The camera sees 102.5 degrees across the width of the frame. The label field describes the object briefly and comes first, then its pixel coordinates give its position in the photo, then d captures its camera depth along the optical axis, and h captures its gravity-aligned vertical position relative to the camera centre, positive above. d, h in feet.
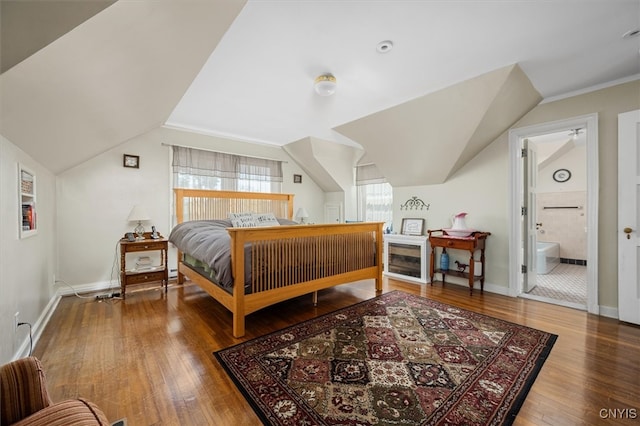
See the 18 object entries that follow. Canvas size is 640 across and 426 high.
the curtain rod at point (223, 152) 12.97 +3.42
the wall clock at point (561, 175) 17.22 +2.34
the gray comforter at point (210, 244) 7.44 -1.15
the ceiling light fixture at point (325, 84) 8.17 +4.11
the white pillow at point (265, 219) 12.60 -0.42
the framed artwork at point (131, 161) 11.76 +2.39
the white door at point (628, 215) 7.79 -0.19
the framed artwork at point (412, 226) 13.55 -0.87
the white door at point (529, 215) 11.01 -0.23
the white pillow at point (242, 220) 12.24 -0.41
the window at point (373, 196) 16.83 +1.02
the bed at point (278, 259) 7.39 -1.71
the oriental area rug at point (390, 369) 4.47 -3.48
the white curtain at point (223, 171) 13.41 +2.32
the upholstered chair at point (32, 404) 2.63 -2.09
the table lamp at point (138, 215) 10.99 -0.13
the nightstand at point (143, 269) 10.13 -2.43
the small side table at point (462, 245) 10.71 -1.55
